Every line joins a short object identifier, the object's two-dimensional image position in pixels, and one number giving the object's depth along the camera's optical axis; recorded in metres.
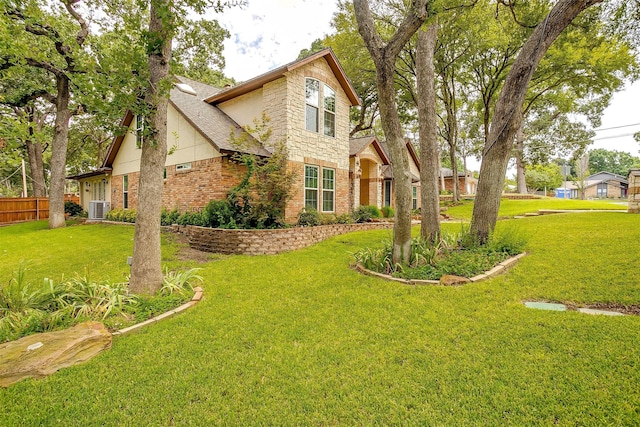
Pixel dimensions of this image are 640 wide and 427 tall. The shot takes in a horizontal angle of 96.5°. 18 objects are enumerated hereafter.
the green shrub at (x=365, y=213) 12.93
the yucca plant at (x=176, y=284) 4.77
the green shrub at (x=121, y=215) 13.86
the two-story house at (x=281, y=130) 10.91
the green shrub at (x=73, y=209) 18.89
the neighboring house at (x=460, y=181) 34.84
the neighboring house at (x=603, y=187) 47.34
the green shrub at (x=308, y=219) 10.65
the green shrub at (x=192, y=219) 9.98
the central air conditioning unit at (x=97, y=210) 15.74
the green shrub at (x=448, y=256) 5.27
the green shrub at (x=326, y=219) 11.07
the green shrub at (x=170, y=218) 11.81
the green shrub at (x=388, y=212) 15.59
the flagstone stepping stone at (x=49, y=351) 2.81
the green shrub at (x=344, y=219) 11.81
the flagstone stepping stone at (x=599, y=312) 3.48
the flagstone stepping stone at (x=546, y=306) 3.77
